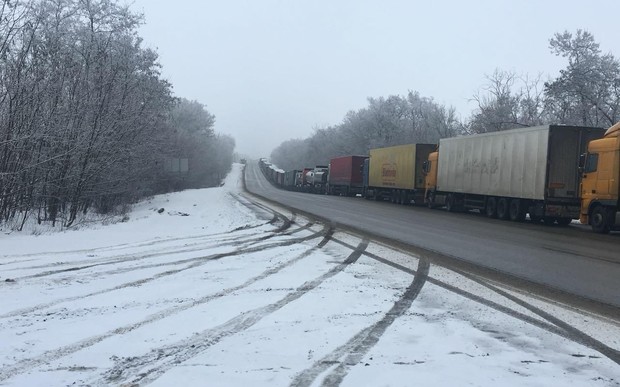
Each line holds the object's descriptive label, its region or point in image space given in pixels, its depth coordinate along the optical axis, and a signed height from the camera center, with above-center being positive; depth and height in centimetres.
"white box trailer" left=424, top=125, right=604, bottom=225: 1938 +119
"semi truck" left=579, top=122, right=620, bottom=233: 1659 +74
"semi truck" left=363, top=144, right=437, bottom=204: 3306 +145
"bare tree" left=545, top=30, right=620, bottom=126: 3669 +854
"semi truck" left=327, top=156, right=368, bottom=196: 4781 +143
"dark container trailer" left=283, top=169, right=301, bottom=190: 7694 +128
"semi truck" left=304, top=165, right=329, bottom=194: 5968 +115
